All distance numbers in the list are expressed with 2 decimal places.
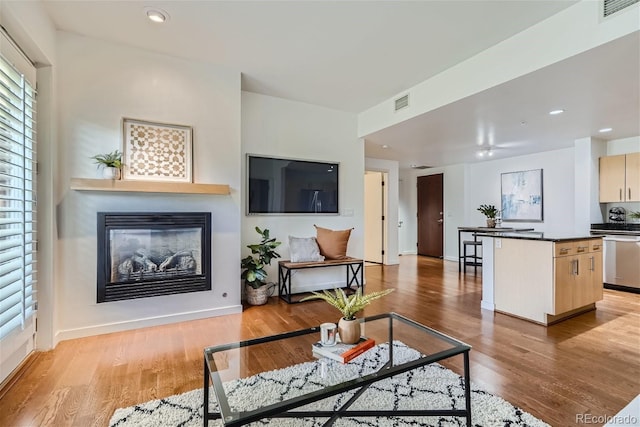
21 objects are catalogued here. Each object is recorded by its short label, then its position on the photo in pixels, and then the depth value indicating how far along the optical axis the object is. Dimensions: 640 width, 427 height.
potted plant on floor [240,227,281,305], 3.60
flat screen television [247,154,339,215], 3.99
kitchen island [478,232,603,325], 3.05
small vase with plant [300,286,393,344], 1.64
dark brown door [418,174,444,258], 7.86
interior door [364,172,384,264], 6.86
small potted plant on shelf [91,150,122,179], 2.75
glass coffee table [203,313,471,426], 1.25
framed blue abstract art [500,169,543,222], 6.03
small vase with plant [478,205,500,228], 6.07
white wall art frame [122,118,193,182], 2.94
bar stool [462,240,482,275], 5.78
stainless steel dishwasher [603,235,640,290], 4.37
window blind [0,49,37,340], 1.91
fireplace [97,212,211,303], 2.85
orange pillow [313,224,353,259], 4.22
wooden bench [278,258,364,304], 3.84
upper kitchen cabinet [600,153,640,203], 4.64
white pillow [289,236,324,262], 4.01
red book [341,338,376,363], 1.53
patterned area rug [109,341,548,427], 1.59
